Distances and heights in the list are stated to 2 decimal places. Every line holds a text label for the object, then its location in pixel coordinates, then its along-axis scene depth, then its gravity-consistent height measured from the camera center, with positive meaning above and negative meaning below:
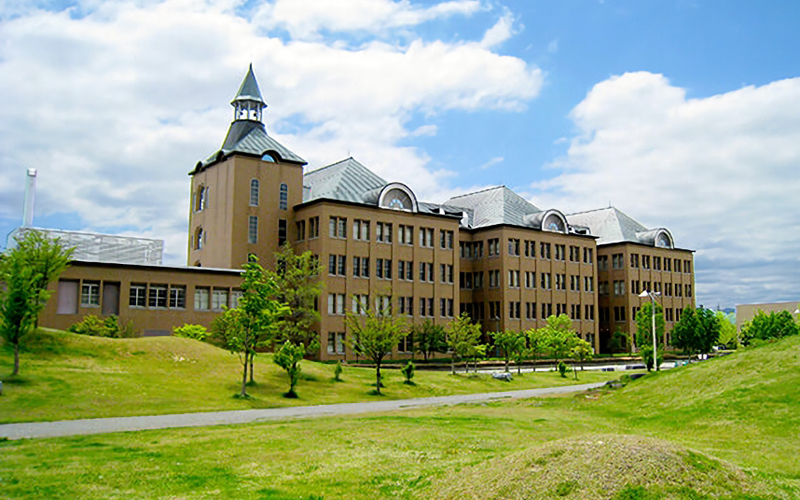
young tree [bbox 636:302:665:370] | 71.60 +0.39
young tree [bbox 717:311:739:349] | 91.44 -0.49
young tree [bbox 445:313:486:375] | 43.81 -0.73
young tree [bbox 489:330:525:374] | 47.06 -0.93
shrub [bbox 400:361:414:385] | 38.21 -2.35
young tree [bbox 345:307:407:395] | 36.59 -0.48
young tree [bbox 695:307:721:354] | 59.00 -0.29
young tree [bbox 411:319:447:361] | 59.62 -0.91
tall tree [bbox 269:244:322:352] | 51.44 +2.42
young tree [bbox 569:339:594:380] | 51.90 -1.65
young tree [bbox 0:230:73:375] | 28.58 +1.89
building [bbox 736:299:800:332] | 123.00 +3.86
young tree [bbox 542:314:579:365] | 61.16 -0.93
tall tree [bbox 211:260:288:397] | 31.81 +0.64
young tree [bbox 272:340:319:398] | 32.22 -1.51
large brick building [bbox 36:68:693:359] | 51.69 +7.05
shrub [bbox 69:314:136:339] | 41.88 -0.19
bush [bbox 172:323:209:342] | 45.66 -0.46
